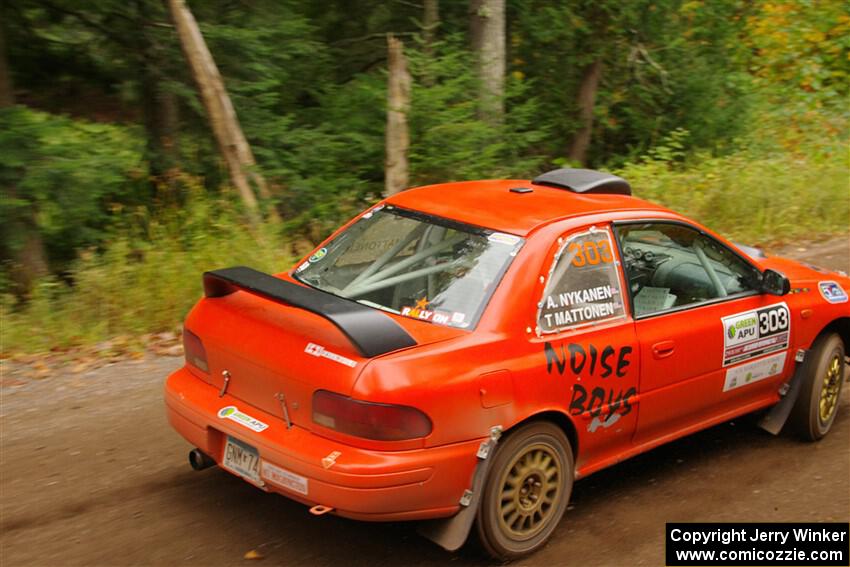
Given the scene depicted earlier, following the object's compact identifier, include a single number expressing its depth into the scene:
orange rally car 3.85
